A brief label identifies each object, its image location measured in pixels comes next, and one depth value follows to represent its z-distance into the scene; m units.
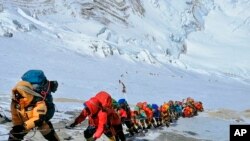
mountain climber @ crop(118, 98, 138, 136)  14.22
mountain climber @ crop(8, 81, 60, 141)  7.44
